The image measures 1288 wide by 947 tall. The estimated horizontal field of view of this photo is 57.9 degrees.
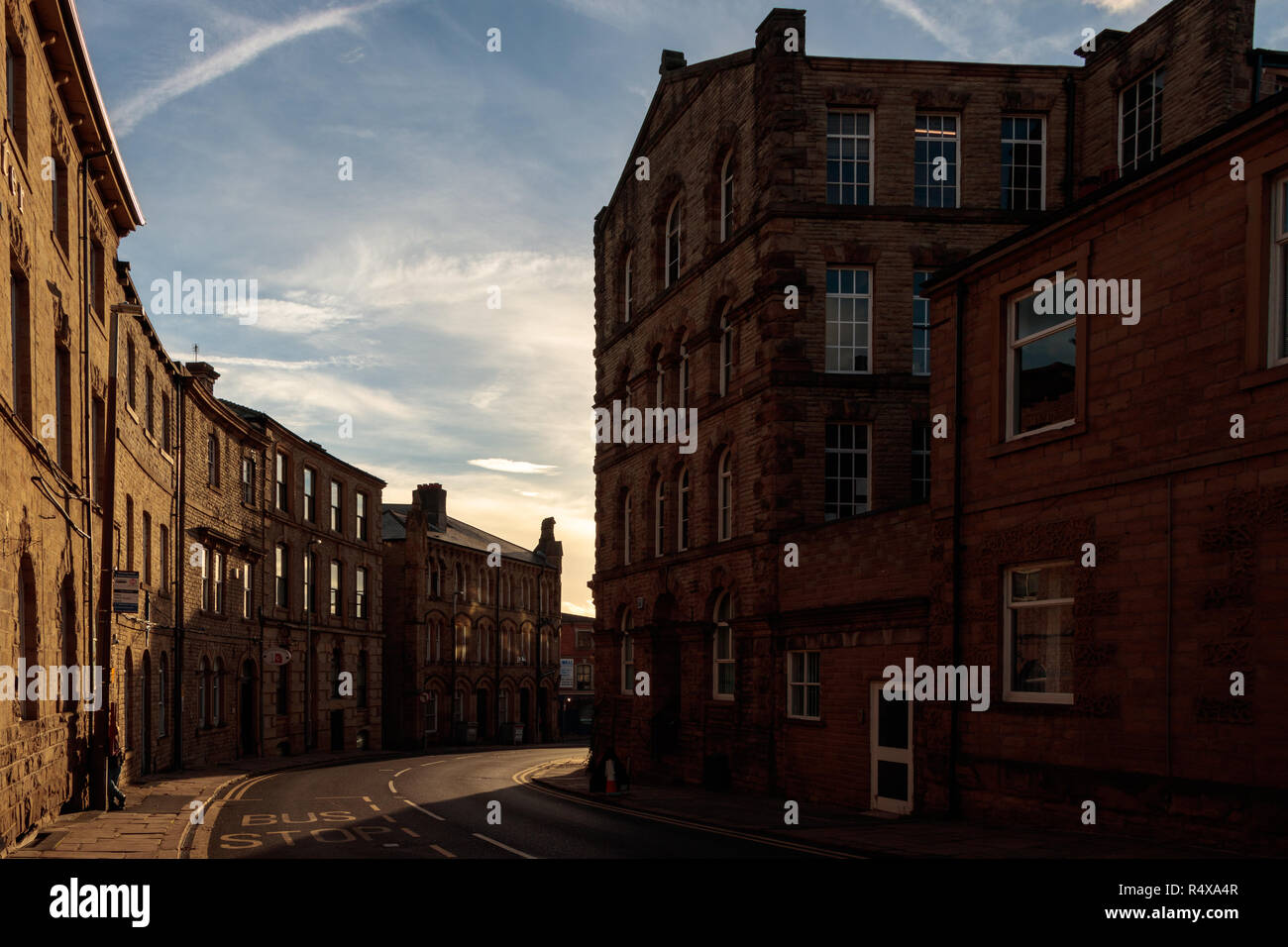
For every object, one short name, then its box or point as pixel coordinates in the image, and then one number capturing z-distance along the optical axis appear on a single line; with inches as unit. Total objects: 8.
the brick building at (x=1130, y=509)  501.4
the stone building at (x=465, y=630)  2282.2
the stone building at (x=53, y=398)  575.5
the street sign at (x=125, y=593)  742.5
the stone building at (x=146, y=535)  975.0
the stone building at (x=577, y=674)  3154.5
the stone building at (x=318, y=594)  1673.2
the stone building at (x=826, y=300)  913.5
